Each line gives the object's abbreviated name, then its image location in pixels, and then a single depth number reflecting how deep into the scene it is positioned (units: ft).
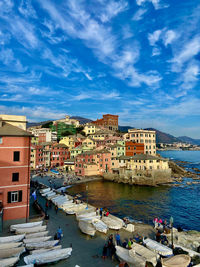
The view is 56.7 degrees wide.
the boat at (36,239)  59.36
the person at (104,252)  54.95
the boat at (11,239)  58.77
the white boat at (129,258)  50.19
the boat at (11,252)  51.06
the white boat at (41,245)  56.85
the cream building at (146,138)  302.66
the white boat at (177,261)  50.22
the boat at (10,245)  54.75
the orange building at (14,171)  77.25
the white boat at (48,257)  49.38
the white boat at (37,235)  63.07
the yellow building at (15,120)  94.86
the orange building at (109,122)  496.19
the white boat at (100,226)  72.57
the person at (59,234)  65.57
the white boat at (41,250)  52.95
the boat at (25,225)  68.85
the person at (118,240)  63.57
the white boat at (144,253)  53.67
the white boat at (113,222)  75.92
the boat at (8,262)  47.43
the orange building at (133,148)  284.00
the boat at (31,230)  66.28
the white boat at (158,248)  58.44
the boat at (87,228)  69.34
